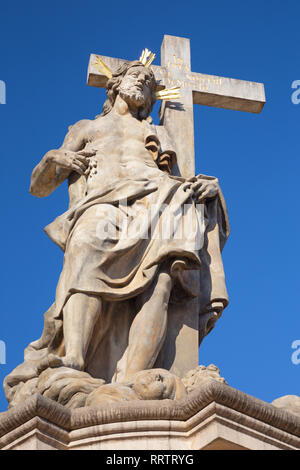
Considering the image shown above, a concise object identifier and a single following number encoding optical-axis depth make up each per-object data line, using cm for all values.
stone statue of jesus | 1712
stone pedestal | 1366
